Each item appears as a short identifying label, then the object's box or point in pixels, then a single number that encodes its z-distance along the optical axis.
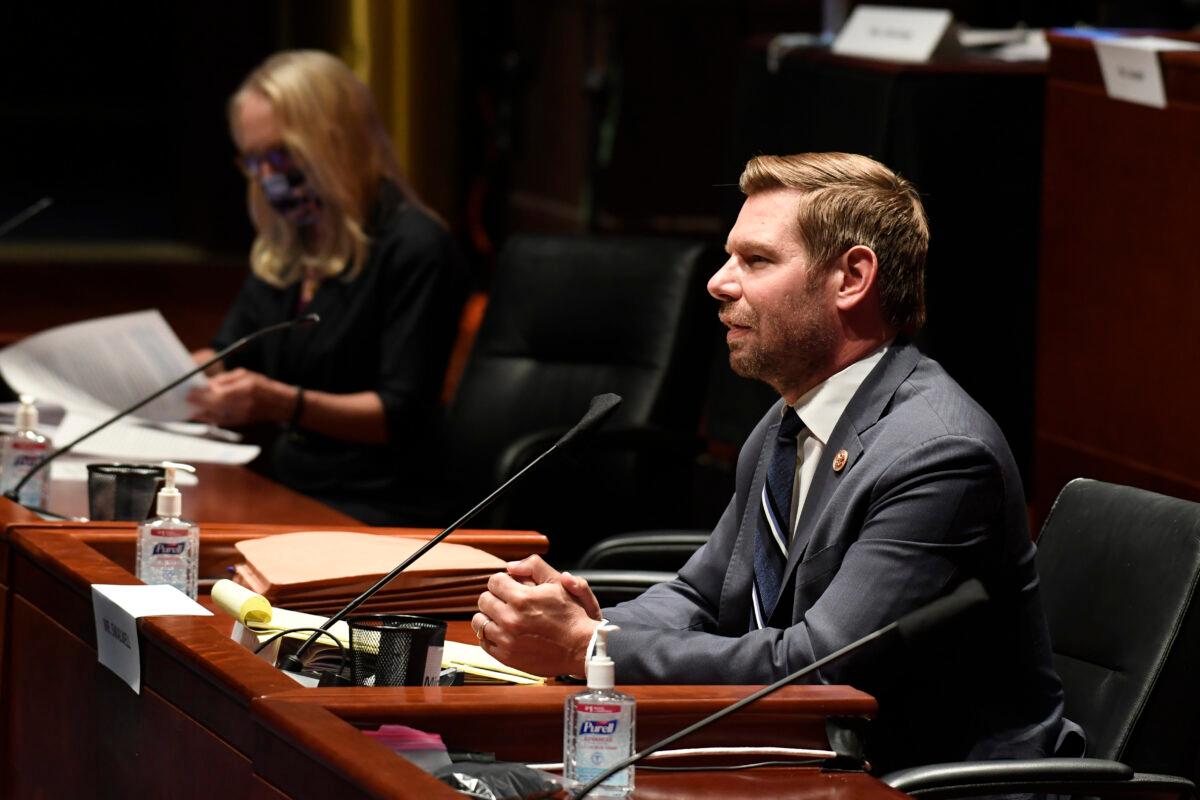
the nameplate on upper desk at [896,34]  7.89
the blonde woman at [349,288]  7.59
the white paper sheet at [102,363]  6.91
